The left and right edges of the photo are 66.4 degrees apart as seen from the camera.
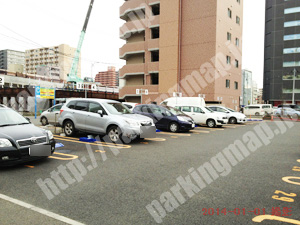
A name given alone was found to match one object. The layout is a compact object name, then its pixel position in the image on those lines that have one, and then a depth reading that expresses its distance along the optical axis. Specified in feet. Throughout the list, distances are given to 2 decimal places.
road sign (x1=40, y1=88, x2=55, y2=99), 70.53
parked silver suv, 28.27
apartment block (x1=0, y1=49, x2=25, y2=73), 451.94
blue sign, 68.37
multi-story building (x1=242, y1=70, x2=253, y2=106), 298.97
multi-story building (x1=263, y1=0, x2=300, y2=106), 172.65
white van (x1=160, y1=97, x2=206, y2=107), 65.05
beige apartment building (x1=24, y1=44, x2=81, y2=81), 374.45
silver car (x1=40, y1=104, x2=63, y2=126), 45.74
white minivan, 109.91
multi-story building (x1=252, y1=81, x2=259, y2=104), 524.11
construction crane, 179.11
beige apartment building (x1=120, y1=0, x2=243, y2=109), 97.30
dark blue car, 41.47
